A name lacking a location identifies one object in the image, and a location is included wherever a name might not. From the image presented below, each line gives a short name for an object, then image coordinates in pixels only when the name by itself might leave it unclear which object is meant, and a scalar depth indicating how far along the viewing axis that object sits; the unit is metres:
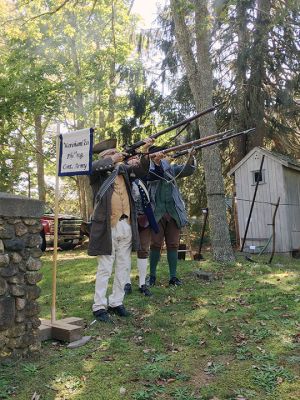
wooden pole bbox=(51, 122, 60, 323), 4.40
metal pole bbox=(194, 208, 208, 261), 9.62
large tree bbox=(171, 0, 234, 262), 8.76
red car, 14.33
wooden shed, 12.16
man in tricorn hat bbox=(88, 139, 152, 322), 4.64
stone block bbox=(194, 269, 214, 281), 6.95
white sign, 4.42
